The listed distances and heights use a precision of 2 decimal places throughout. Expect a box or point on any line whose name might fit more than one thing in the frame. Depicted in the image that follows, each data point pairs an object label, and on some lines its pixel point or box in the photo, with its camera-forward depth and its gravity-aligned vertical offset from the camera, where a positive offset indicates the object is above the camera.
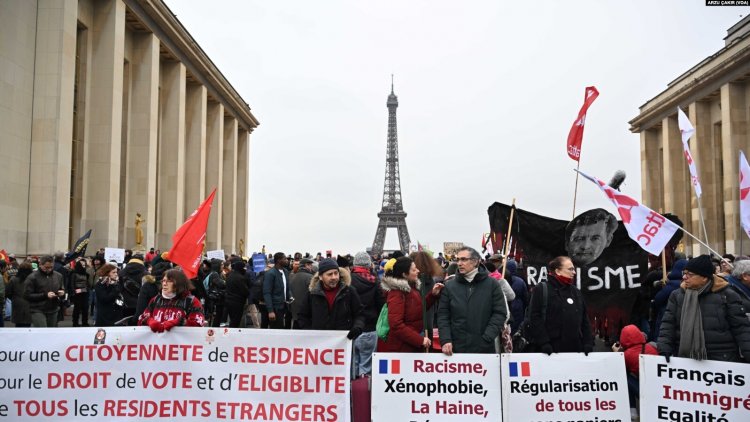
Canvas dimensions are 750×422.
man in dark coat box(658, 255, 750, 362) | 5.95 -0.56
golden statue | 31.14 +1.19
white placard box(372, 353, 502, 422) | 6.30 -1.26
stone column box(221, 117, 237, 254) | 53.88 +5.67
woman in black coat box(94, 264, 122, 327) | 10.55 -0.62
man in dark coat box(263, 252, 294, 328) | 11.82 -0.60
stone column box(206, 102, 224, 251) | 48.50 +6.82
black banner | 9.17 +0.05
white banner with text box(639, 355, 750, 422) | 5.93 -1.23
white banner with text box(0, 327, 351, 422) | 6.52 -1.17
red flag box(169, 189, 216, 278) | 8.27 +0.18
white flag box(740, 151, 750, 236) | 9.88 +1.00
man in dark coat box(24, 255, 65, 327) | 10.62 -0.59
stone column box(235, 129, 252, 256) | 60.25 +6.45
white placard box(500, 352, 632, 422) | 6.30 -1.26
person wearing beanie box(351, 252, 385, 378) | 8.42 -0.62
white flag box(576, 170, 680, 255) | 8.02 +0.38
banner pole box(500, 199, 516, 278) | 8.03 +0.28
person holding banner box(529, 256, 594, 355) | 6.71 -0.59
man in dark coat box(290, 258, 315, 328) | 11.53 -0.42
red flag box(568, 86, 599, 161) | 10.61 +2.09
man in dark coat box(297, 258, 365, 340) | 7.27 -0.48
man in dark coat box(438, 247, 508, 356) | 6.41 -0.52
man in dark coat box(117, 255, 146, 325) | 10.49 -0.40
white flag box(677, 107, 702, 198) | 11.46 +2.11
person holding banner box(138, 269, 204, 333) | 6.77 -0.52
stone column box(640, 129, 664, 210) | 57.00 +8.12
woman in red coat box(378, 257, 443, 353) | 6.52 -0.53
